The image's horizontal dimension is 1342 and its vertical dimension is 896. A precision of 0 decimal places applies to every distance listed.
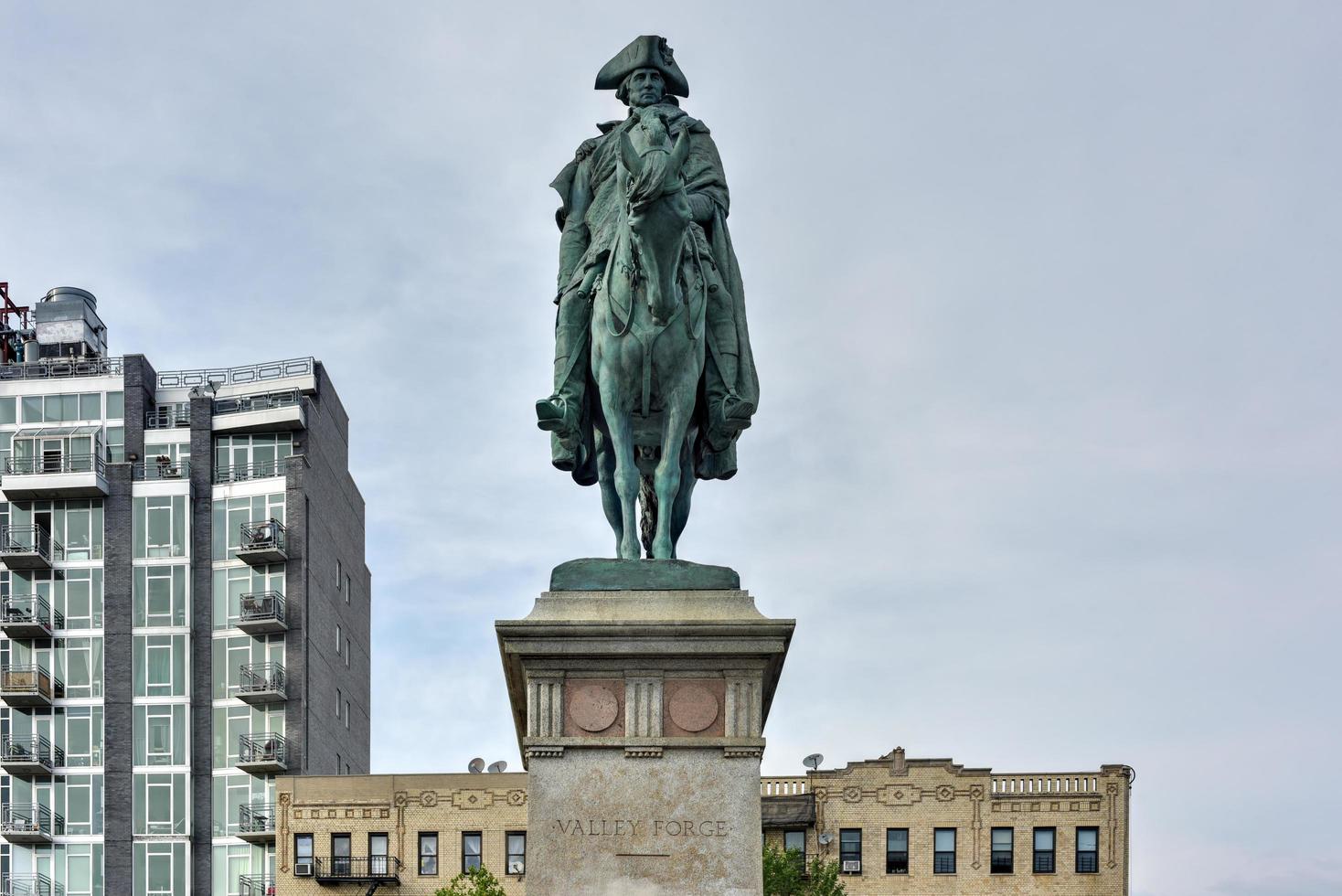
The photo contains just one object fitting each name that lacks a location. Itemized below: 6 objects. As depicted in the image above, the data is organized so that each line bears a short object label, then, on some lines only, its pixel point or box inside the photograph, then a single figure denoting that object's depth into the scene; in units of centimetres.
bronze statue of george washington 1855
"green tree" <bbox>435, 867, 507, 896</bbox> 7194
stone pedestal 1662
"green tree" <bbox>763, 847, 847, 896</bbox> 7269
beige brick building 9438
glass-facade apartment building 10688
